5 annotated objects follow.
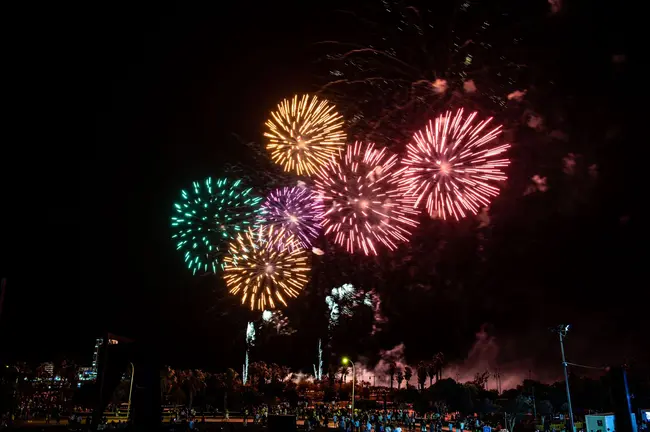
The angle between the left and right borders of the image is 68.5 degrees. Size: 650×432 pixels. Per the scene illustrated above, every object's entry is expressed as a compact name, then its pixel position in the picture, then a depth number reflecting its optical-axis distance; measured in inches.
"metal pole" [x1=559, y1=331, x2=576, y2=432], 1108.6
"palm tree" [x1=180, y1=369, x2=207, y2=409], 3169.3
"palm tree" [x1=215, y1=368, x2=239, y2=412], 3395.7
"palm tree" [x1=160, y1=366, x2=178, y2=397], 2923.2
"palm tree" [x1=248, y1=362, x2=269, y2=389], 4208.9
